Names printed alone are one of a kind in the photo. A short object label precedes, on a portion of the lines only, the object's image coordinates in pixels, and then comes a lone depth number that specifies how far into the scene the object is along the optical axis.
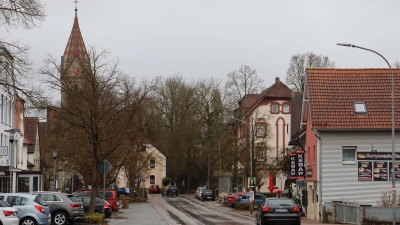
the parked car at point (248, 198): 58.09
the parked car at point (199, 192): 81.41
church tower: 34.09
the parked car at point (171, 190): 92.19
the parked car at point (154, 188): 106.69
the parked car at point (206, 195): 79.21
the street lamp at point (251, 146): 54.80
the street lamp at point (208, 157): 80.81
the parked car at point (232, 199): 62.98
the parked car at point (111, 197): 46.59
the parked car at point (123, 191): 86.84
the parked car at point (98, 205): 40.31
